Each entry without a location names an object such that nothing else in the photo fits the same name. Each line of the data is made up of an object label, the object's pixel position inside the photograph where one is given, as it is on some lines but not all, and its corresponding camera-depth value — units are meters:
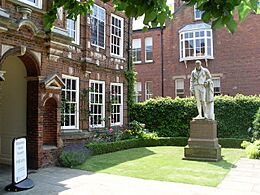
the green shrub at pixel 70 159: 10.35
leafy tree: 3.11
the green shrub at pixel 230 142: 16.03
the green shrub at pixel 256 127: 15.00
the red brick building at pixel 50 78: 9.38
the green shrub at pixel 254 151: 12.08
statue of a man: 12.31
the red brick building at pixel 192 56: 22.61
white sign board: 7.20
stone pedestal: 11.69
